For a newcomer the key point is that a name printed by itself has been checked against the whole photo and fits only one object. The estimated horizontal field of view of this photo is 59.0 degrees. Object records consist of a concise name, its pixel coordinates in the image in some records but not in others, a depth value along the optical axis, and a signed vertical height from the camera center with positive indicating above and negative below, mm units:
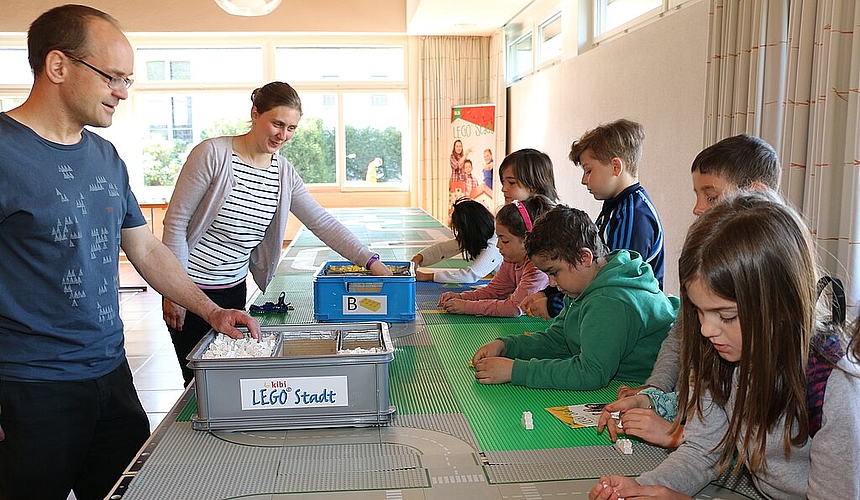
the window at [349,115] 9094 +541
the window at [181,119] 9008 +487
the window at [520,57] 7859 +1088
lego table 1145 -488
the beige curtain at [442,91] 8852 +797
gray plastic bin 1329 -408
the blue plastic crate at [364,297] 2146 -391
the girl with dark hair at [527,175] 2916 -63
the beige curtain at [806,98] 2650 +234
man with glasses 1405 -181
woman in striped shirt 2283 -159
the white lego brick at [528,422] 1376 -475
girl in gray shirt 969 -267
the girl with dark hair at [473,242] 2943 -332
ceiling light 3496 +711
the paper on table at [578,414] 1409 -486
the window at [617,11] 4793 +1001
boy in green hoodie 1597 -349
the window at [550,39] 6734 +1100
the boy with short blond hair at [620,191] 2211 -100
